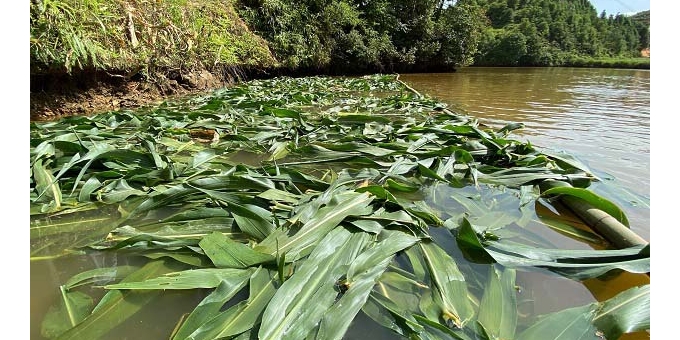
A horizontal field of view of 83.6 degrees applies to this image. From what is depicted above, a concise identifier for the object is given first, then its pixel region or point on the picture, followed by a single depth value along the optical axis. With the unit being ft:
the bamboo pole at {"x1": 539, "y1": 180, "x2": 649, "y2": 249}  3.78
